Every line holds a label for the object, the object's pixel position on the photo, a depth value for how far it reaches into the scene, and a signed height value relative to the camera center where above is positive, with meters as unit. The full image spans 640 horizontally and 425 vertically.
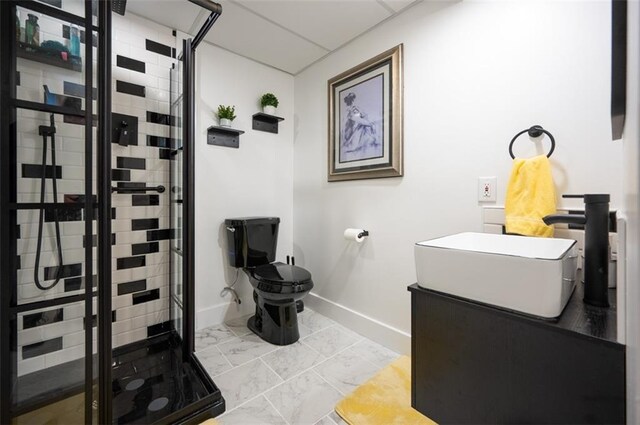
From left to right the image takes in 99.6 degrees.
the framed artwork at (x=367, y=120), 1.76 +0.65
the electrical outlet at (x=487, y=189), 1.37 +0.11
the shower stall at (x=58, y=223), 0.86 -0.04
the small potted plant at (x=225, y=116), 2.06 +0.72
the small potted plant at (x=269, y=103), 2.29 +0.91
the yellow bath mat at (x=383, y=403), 1.23 -0.94
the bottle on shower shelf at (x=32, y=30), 0.93 +0.64
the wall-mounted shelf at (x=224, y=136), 2.08 +0.59
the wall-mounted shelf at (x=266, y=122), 2.31 +0.78
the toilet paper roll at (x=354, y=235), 1.92 -0.18
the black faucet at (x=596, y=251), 0.82 -0.13
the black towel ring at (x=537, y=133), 1.20 +0.35
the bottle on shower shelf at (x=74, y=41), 0.99 +0.64
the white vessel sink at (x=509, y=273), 0.75 -0.20
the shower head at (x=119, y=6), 1.57 +1.22
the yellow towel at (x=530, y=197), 1.16 +0.06
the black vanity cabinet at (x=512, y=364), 0.66 -0.44
